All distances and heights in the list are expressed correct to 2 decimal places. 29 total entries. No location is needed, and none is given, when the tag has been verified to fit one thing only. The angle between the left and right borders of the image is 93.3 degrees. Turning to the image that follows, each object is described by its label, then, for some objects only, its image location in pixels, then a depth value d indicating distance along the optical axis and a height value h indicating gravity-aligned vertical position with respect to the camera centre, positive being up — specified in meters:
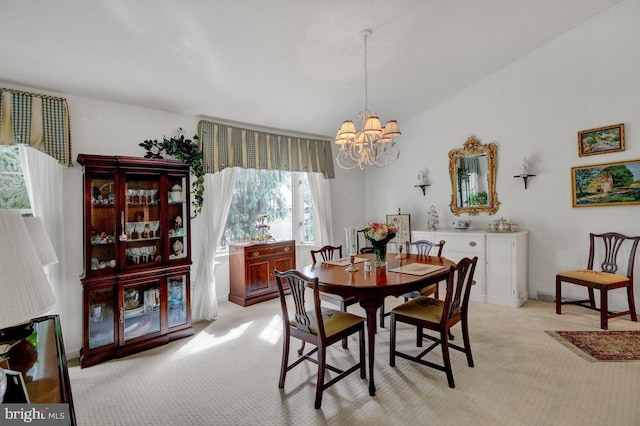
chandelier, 2.75 +0.75
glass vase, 2.80 -0.38
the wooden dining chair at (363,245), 4.05 -0.50
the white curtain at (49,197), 2.66 +0.21
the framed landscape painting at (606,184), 3.51 +0.32
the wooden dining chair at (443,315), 2.26 -0.81
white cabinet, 3.92 -0.66
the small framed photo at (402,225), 5.34 -0.21
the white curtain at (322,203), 5.27 +0.21
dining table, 2.16 -0.50
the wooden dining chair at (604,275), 3.19 -0.73
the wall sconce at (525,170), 4.16 +0.57
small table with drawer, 4.15 -0.76
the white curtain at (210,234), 3.76 -0.23
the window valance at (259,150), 3.93 +0.99
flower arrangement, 2.71 -0.21
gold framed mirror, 4.56 +0.55
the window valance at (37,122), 2.57 +0.87
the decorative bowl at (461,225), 4.56 -0.18
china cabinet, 2.76 -0.37
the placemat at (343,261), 2.96 -0.47
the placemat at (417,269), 2.52 -0.48
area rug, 2.62 -1.26
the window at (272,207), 4.55 +0.14
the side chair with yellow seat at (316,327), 2.06 -0.83
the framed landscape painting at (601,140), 3.59 +0.86
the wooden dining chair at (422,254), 3.05 -0.48
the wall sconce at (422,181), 5.23 +0.56
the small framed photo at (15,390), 0.91 -0.53
